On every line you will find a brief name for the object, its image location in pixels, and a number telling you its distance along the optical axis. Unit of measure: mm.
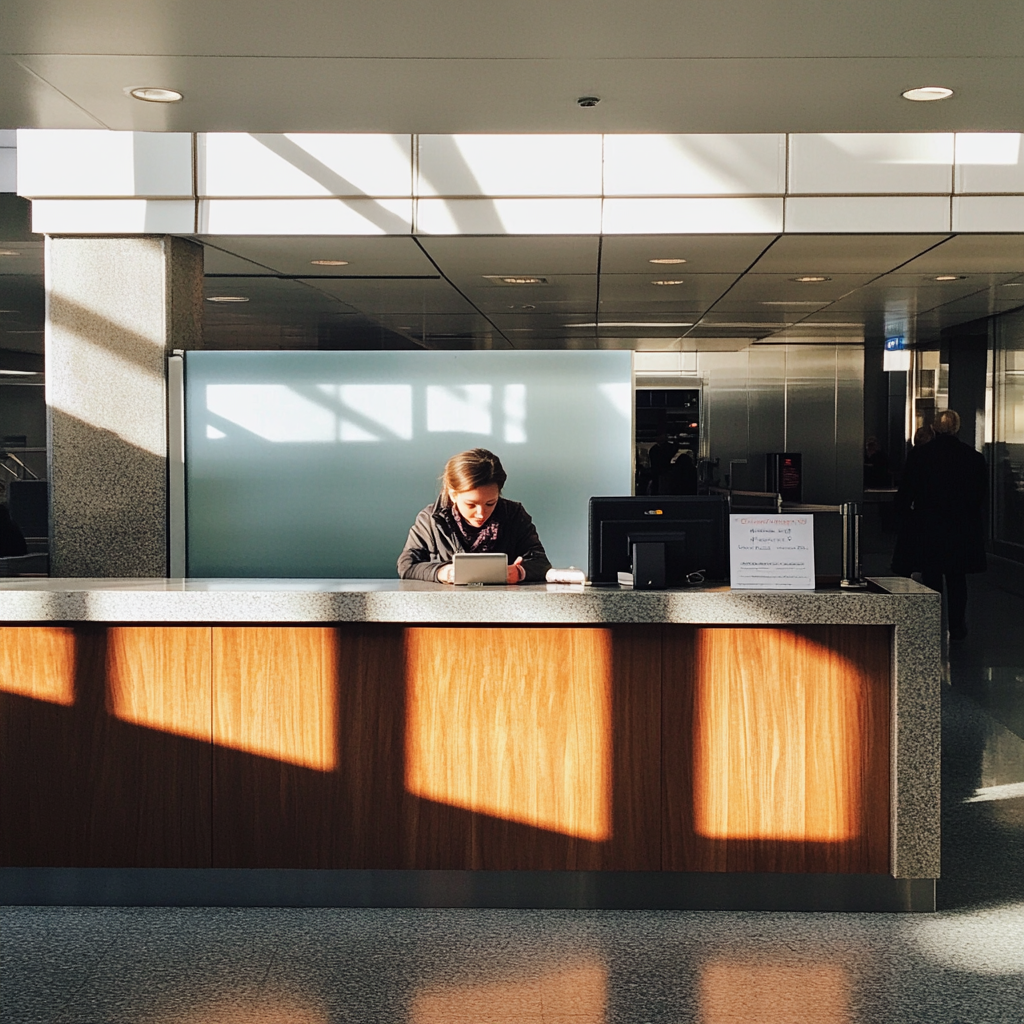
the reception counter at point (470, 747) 4332
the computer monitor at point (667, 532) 4625
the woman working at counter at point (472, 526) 5301
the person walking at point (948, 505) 9672
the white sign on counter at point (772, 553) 4438
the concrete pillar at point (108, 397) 6445
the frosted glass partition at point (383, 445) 6688
